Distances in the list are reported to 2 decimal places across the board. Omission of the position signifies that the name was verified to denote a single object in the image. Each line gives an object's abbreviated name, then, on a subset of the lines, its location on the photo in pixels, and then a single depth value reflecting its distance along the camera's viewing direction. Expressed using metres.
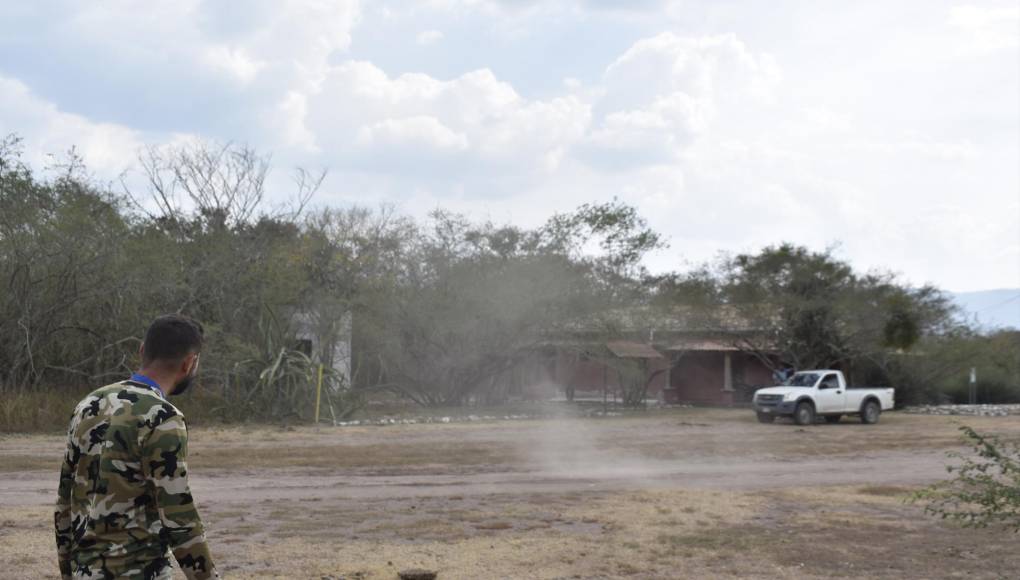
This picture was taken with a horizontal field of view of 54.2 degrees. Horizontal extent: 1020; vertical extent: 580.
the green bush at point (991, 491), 9.12
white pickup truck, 30.53
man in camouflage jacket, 3.69
